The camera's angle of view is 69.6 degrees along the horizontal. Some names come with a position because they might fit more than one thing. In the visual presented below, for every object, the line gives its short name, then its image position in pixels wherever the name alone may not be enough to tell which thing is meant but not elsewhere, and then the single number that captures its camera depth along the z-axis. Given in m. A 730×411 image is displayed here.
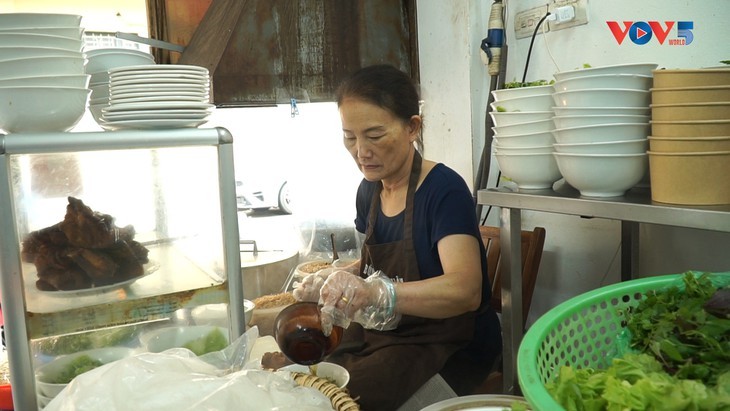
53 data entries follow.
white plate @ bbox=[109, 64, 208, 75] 1.30
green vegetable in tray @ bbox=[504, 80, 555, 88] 1.57
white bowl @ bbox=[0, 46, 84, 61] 1.18
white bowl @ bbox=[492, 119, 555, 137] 1.44
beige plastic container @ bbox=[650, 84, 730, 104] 1.06
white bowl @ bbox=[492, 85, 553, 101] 1.44
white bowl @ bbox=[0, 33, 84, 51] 1.18
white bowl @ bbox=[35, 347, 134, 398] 1.27
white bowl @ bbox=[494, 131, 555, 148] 1.44
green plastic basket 0.89
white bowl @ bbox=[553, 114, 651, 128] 1.23
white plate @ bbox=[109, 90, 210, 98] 1.30
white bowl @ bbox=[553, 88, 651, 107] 1.23
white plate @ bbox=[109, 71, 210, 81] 1.30
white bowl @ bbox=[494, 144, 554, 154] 1.44
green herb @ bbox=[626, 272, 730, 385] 0.85
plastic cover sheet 0.99
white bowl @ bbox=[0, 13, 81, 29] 1.17
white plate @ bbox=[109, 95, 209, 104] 1.30
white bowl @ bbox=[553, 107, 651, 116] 1.23
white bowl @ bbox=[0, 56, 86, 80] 1.19
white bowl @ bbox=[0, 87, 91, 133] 1.19
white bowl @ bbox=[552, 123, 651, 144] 1.23
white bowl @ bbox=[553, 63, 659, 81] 1.22
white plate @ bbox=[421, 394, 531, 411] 1.05
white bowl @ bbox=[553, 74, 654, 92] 1.22
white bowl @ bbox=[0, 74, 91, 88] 1.19
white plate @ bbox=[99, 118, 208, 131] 1.31
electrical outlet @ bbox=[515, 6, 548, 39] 2.22
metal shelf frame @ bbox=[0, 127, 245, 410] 1.18
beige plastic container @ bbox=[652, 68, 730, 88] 1.06
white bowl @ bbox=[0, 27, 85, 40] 1.18
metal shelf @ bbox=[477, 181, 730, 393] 1.06
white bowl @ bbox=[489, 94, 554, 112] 1.45
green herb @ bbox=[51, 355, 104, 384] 1.32
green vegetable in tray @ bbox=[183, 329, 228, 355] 1.45
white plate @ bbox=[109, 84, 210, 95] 1.30
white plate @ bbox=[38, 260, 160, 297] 1.28
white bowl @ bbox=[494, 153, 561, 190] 1.45
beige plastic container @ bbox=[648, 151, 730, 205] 1.07
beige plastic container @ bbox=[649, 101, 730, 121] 1.07
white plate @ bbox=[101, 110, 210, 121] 1.30
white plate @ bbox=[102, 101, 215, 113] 1.29
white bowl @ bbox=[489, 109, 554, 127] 1.44
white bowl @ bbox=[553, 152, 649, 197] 1.24
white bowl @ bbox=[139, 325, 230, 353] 1.42
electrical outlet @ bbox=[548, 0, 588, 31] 2.02
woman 1.51
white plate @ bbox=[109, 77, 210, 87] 1.30
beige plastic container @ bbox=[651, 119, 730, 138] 1.07
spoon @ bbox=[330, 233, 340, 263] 2.68
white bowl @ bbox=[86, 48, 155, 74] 1.50
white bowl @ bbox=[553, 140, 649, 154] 1.23
